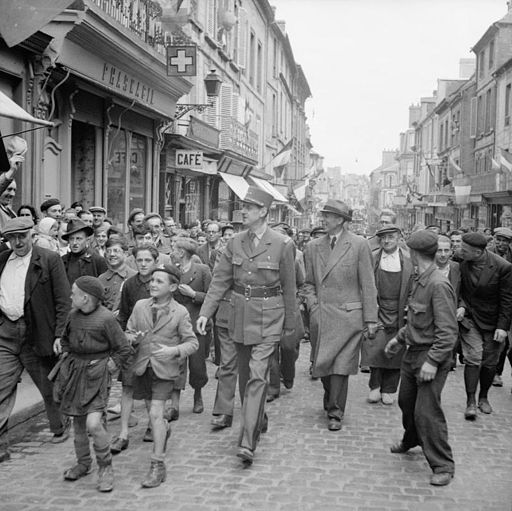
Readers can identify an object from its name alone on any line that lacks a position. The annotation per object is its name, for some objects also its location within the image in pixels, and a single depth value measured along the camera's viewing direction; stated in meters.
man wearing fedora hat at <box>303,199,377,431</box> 6.70
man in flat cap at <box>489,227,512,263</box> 11.01
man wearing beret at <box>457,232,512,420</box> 7.27
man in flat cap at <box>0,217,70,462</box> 5.76
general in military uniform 5.99
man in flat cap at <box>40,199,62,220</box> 8.77
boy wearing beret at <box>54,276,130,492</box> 5.10
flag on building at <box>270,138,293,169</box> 28.92
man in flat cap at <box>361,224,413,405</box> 7.70
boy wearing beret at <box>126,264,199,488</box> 5.45
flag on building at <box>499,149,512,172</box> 23.62
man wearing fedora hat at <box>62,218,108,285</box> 7.05
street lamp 17.44
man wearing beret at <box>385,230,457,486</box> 5.32
